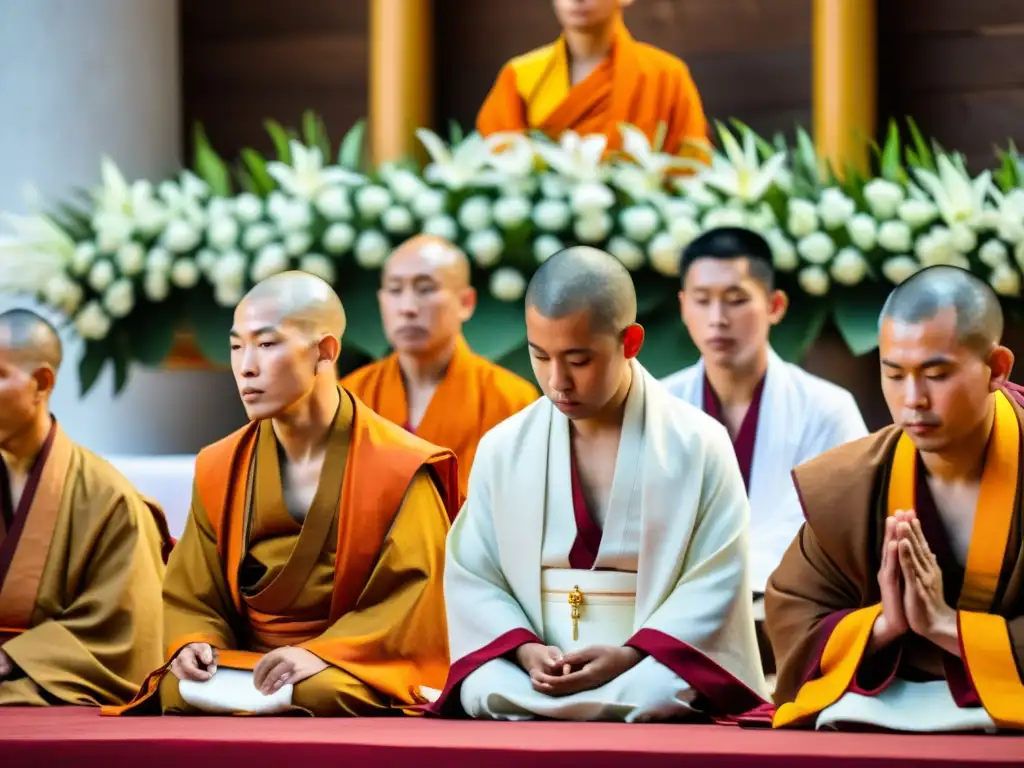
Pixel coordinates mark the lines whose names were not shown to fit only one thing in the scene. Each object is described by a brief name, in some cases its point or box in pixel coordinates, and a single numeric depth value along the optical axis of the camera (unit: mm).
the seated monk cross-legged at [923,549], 7055
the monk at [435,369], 10516
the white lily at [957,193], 10562
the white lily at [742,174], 11016
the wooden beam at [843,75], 12930
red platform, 6359
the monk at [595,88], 12789
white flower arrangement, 10641
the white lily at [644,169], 11211
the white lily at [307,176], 11531
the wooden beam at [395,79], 13828
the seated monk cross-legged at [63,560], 9023
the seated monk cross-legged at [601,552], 7668
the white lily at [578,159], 11164
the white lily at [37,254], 12055
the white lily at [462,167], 11281
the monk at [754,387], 10078
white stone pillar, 13883
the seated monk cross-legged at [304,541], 8242
